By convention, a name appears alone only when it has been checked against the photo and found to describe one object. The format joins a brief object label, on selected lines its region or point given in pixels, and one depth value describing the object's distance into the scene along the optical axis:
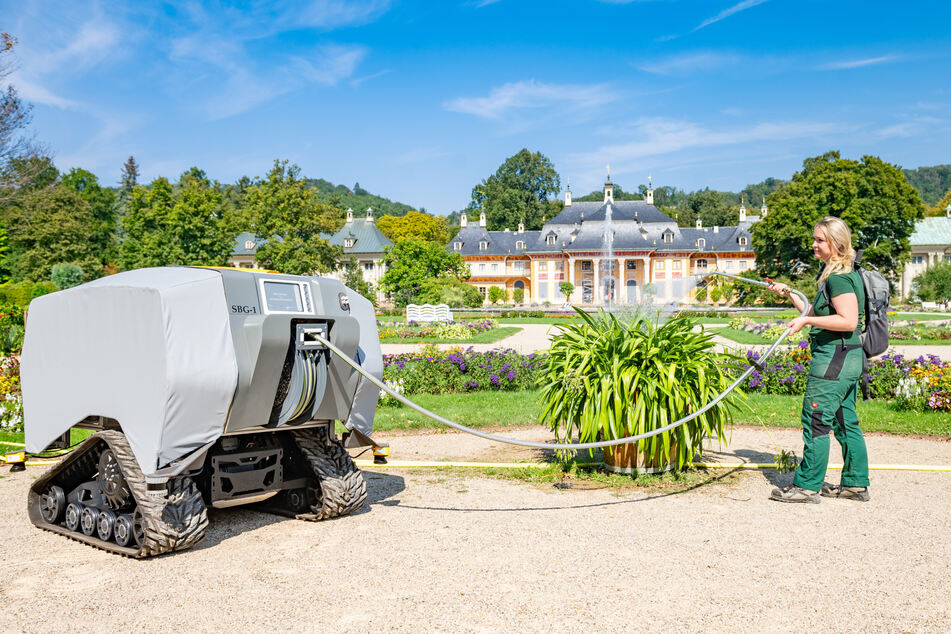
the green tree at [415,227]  93.94
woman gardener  5.78
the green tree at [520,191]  101.25
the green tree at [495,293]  74.44
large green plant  6.29
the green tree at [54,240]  58.97
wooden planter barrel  6.65
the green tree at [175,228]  55.97
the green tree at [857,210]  52.16
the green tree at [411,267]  53.78
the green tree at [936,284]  52.69
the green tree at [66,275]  44.06
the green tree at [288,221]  51.97
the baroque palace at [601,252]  74.44
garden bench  33.12
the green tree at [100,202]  75.06
